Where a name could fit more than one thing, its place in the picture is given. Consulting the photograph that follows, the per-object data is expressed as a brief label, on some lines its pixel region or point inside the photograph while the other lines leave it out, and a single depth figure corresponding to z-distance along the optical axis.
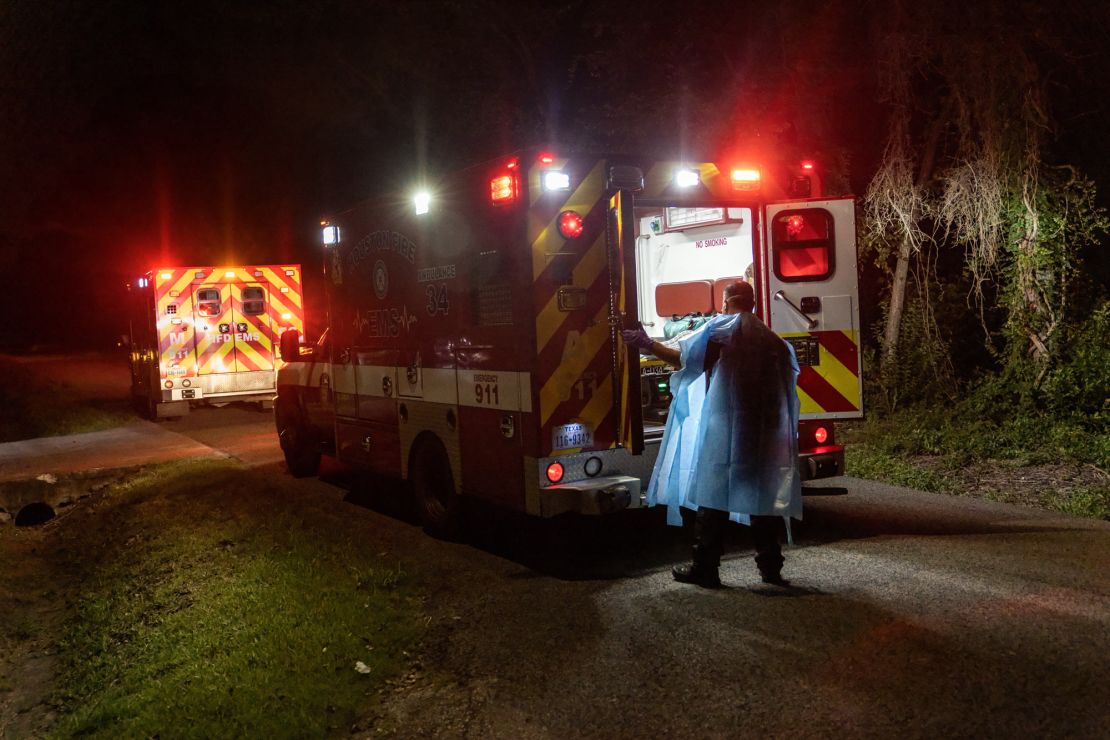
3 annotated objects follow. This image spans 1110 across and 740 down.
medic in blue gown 5.89
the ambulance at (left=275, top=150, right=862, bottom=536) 6.51
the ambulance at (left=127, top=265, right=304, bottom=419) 16.70
